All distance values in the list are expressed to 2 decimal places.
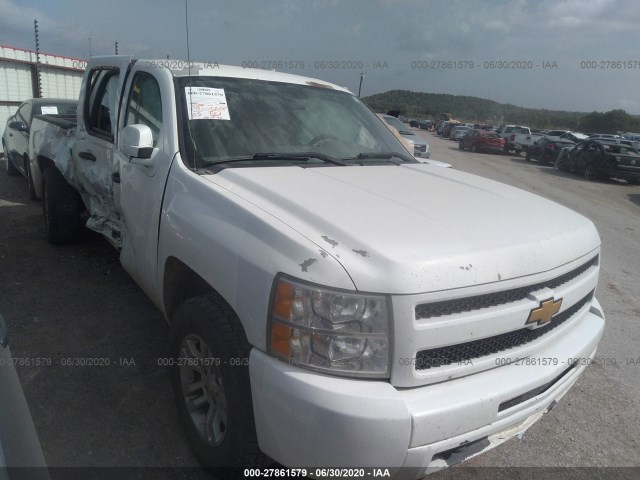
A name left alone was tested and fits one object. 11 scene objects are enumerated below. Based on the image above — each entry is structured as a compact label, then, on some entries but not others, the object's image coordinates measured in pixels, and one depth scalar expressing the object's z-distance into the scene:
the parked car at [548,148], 21.86
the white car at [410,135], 13.27
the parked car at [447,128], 43.62
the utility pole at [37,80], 14.09
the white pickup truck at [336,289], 1.75
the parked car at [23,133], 8.46
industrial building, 13.07
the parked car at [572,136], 31.11
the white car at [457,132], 39.41
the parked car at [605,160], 16.38
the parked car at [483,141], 27.16
